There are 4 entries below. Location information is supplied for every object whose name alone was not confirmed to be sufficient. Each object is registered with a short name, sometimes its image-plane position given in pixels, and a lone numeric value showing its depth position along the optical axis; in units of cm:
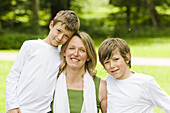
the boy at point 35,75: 301
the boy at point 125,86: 276
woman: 300
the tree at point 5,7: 2147
